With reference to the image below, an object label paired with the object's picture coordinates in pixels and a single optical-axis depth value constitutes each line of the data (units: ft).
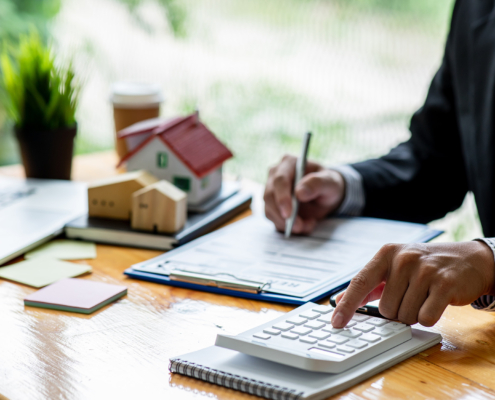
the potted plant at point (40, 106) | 5.89
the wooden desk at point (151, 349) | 3.86
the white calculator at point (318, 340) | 3.85
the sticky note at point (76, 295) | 4.37
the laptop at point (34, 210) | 4.94
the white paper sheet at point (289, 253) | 4.60
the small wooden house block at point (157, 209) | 5.00
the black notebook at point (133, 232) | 5.00
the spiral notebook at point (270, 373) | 3.79
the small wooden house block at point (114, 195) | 5.15
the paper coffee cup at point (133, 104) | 6.39
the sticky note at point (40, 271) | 4.62
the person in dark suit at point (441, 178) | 4.23
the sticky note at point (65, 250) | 4.89
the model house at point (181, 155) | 5.43
